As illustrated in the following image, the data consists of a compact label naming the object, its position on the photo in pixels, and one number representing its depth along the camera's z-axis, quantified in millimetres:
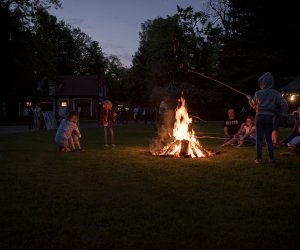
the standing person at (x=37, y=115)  31341
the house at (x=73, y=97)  65812
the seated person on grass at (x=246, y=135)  15047
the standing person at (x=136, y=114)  47344
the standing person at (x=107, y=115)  15234
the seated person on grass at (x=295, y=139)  12180
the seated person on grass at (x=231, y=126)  15578
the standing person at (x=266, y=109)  10219
